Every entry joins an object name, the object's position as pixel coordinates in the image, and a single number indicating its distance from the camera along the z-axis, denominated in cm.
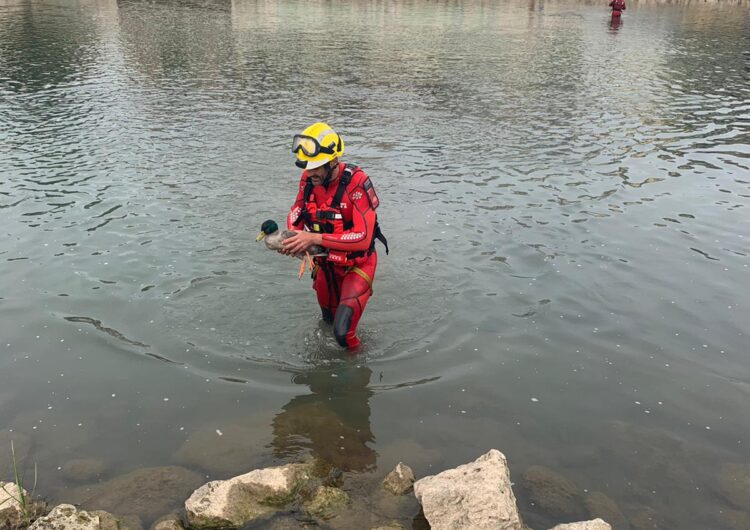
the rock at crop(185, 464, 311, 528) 630
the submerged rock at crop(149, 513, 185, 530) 619
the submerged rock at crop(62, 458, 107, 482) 726
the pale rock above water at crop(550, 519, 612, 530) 588
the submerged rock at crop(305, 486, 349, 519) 655
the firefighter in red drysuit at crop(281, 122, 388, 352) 816
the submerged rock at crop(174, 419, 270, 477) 750
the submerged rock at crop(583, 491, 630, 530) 676
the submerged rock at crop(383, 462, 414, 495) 689
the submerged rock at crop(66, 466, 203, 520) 673
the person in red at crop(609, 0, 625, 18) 5350
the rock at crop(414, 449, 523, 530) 595
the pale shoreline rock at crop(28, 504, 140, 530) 588
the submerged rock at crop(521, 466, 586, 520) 687
